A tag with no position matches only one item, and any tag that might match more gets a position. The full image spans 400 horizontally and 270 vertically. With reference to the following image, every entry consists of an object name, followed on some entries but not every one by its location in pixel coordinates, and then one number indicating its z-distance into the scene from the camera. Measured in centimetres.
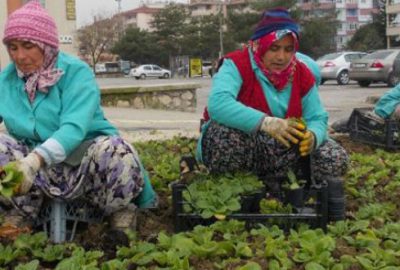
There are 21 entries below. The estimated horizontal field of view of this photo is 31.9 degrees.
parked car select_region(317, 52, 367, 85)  2536
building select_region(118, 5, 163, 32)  11412
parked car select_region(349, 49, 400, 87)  2089
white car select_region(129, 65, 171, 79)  5109
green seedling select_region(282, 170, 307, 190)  300
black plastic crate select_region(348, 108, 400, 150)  529
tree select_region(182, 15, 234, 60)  6188
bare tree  7044
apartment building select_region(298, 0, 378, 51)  10225
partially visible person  528
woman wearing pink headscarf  282
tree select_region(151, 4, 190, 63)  6388
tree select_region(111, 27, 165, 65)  6556
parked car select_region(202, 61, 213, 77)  5429
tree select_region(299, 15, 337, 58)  5741
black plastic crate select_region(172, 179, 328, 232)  278
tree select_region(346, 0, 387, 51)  6025
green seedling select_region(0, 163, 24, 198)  243
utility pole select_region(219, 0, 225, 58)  5516
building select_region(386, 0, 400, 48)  6044
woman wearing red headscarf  314
